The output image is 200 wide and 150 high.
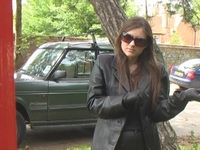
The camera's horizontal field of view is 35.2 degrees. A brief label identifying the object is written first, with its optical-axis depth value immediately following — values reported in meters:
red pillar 0.72
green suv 5.82
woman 1.92
